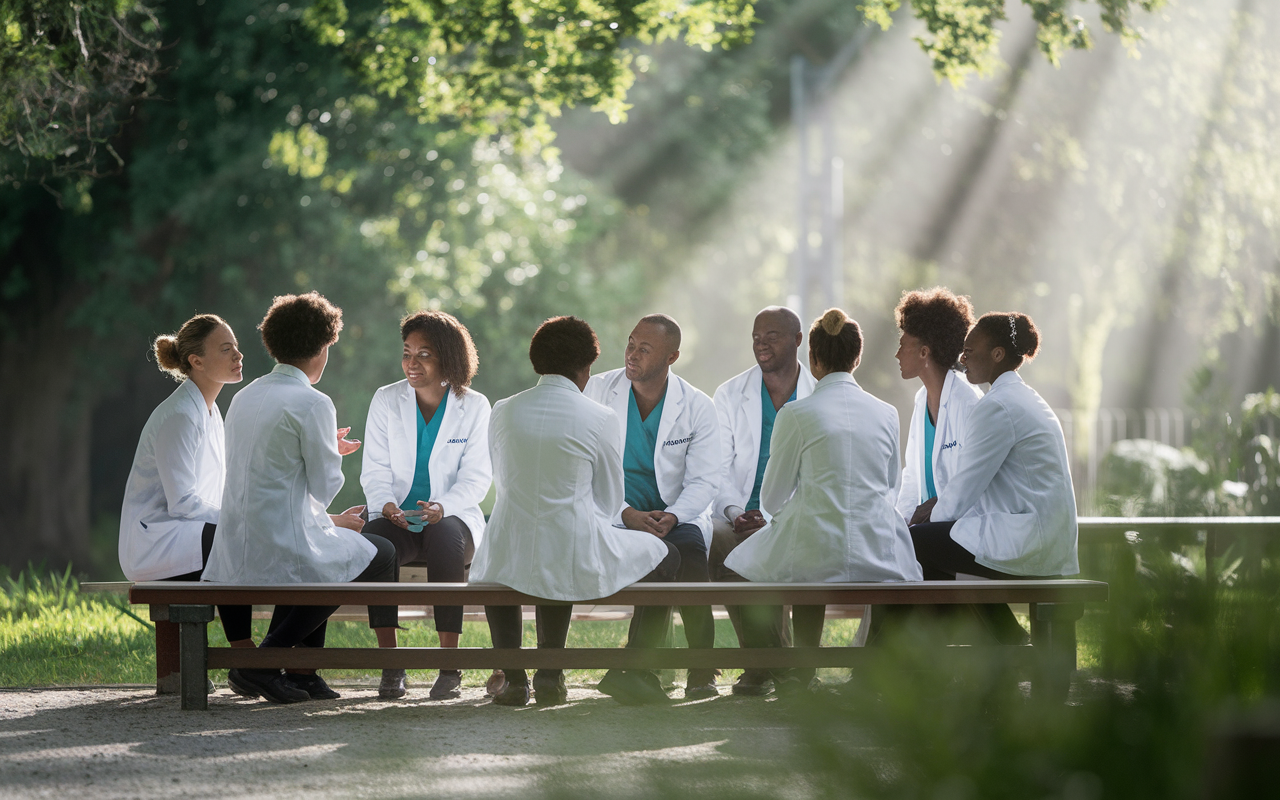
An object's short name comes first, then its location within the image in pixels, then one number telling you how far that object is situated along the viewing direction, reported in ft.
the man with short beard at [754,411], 46.16
